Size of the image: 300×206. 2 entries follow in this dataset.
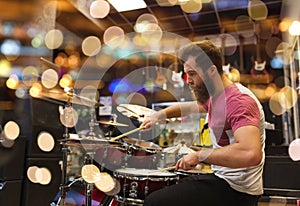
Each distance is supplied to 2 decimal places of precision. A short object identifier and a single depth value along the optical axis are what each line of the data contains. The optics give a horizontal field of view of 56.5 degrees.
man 1.01
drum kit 1.71
